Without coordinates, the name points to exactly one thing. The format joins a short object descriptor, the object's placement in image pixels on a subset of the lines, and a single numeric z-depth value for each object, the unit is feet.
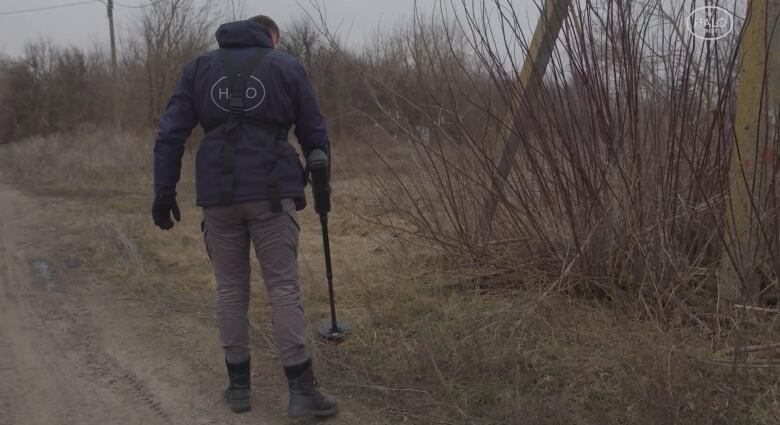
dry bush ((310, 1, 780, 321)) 13.34
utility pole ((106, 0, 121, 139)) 79.30
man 10.85
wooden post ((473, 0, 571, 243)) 13.93
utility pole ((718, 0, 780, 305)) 11.76
